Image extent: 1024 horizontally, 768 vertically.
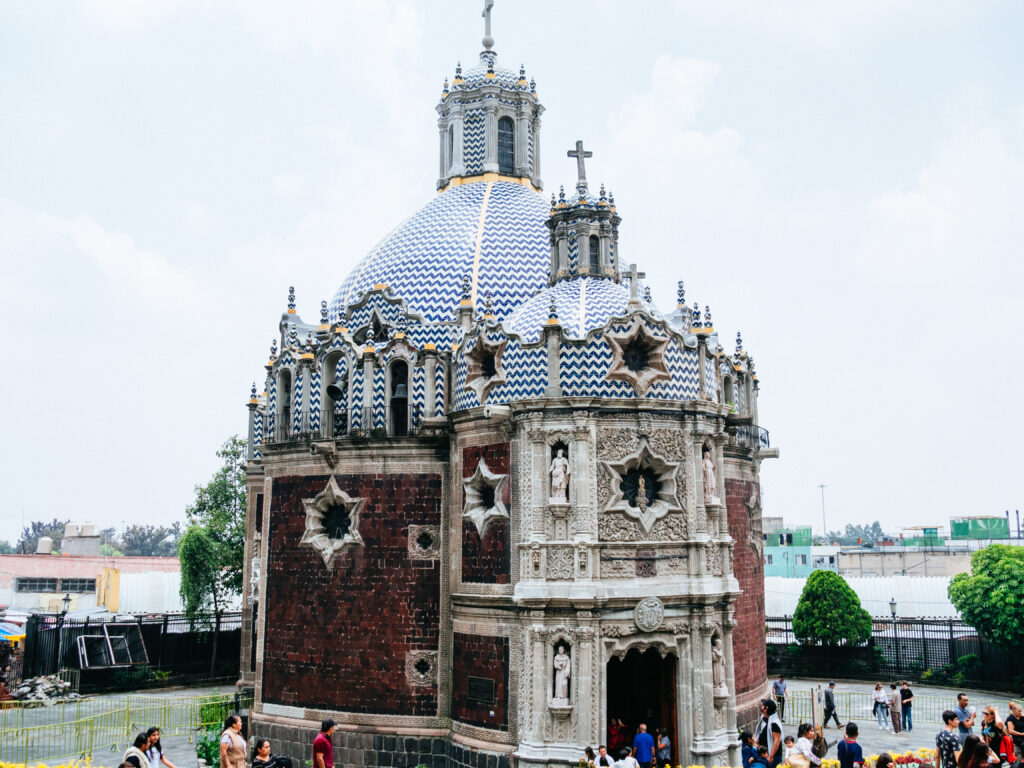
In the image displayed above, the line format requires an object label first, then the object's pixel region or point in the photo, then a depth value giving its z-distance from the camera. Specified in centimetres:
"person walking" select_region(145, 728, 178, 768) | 1370
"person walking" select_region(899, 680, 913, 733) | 2633
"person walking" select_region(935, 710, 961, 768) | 1447
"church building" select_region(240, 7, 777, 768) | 2030
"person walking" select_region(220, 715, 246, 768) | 1423
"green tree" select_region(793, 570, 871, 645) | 3684
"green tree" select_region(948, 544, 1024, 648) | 3288
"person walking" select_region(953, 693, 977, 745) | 1595
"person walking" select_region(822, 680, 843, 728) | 2662
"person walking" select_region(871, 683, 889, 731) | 2692
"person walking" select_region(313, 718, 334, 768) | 1452
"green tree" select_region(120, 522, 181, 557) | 12306
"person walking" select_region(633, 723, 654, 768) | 1850
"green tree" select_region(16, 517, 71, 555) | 11650
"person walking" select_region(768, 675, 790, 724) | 2656
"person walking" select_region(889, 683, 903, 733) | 2634
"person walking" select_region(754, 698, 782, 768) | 1707
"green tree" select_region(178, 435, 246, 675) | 3856
